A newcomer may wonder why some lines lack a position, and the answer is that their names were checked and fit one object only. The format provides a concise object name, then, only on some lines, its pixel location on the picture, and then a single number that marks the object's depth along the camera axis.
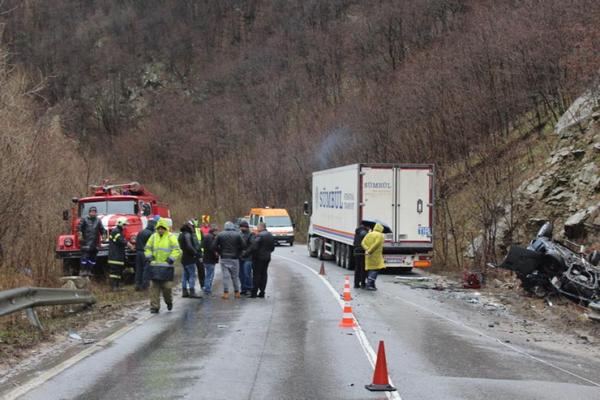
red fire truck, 19.39
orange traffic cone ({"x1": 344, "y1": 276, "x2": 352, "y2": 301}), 13.54
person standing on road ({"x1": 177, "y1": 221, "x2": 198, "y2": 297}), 16.44
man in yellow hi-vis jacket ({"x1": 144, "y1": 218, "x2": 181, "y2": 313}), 14.18
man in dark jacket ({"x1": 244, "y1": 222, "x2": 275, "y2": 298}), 16.84
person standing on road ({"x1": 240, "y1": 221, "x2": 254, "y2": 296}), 17.34
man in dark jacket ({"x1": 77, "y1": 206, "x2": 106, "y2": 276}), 18.33
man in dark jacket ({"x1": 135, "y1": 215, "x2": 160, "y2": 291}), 17.38
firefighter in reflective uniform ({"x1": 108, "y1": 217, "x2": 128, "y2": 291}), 17.66
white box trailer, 23.73
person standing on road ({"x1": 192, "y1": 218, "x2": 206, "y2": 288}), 16.95
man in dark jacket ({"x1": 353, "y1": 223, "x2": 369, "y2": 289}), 19.00
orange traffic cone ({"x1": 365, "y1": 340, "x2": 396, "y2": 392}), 7.86
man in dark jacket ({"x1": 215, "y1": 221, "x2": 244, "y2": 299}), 16.73
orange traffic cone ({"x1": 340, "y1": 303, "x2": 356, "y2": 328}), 12.40
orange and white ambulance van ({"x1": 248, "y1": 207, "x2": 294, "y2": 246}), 43.91
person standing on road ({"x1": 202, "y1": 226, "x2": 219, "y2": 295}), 17.34
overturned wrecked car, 14.70
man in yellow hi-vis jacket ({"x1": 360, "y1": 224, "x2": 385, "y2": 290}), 18.50
